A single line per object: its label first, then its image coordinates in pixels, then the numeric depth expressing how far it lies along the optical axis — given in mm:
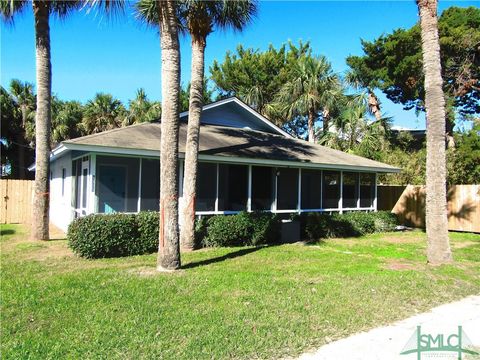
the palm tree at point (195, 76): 10578
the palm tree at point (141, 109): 27844
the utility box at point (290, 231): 13172
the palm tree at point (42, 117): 11703
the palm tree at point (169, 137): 7961
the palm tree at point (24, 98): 26562
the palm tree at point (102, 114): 27250
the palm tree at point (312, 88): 25891
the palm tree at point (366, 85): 26519
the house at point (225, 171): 11641
